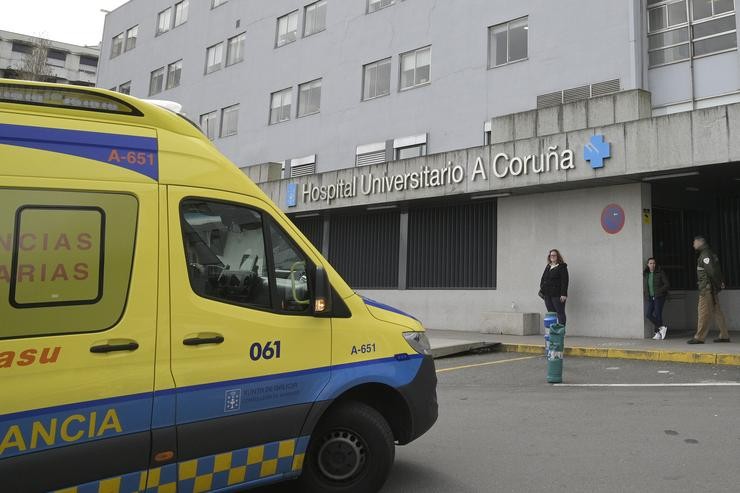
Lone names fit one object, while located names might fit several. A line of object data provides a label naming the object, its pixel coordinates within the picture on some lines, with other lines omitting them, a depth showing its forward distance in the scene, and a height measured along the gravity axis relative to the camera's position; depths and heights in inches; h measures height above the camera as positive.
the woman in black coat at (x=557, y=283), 506.6 +25.1
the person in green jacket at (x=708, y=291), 433.7 +19.7
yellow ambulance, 113.6 -5.9
